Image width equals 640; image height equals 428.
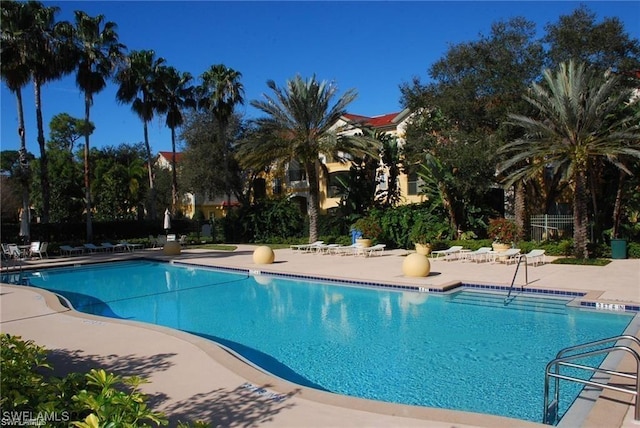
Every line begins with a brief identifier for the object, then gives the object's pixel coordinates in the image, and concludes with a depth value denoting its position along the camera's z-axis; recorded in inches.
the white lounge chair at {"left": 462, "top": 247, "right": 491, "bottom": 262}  728.3
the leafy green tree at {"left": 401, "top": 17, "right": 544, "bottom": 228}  823.1
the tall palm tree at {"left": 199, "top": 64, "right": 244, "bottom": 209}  1342.3
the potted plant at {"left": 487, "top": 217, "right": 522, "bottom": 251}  779.4
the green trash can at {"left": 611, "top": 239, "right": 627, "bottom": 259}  715.4
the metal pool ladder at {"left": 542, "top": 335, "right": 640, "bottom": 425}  179.0
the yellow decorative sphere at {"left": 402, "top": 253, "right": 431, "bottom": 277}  567.2
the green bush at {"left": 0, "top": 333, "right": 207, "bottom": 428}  119.3
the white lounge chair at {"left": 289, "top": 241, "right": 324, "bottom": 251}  944.1
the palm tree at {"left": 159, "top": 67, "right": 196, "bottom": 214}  1311.5
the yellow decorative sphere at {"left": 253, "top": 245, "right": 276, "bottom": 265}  739.4
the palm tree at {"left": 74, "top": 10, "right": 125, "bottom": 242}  1056.8
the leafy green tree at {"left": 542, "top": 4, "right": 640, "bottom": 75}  785.6
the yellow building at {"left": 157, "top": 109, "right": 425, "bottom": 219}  1219.9
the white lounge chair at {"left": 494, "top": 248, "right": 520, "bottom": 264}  690.8
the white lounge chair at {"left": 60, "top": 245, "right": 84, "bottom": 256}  968.3
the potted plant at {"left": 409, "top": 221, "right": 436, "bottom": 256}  823.1
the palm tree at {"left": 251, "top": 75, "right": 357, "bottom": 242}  962.7
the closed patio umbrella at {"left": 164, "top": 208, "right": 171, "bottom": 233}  1135.0
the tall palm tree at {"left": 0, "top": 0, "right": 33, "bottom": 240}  895.7
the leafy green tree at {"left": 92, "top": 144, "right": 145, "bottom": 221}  1653.5
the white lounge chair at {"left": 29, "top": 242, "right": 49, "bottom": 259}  877.8
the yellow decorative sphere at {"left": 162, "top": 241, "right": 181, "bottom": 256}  946.1
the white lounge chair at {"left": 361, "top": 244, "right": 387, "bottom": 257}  841.2
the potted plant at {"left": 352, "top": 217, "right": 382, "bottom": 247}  893.5
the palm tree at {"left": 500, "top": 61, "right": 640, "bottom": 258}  634.8
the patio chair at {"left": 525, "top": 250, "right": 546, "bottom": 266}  652.7
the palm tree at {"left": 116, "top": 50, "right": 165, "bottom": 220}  1218.0
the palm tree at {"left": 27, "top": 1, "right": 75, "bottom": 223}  929.9
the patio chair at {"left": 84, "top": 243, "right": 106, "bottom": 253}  1022.7
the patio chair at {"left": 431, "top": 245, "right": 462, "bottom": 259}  768.3
